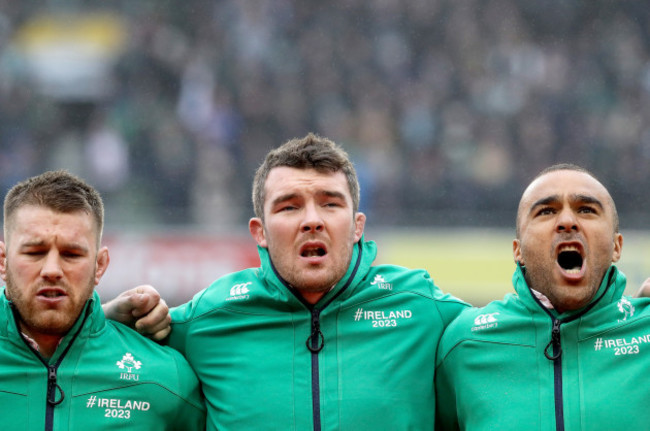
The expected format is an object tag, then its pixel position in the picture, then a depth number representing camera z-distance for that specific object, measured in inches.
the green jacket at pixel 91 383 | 290.4
